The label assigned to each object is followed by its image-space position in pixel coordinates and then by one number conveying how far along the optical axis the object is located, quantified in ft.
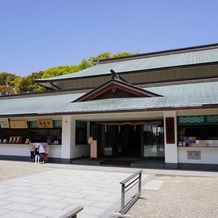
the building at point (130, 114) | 37.65
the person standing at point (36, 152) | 47.01
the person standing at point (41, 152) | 46.11
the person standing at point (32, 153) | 48.32
